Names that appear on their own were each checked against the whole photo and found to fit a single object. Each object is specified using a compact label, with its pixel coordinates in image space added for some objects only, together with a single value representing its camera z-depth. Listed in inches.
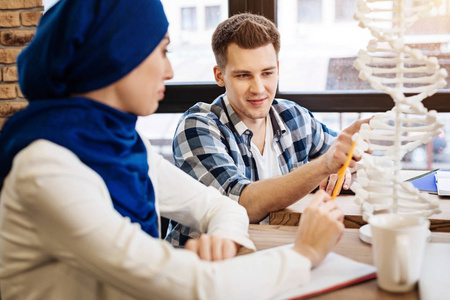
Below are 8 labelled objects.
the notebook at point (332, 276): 34.5
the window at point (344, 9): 93.5
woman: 30.6
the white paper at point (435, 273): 33.7
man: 60.4
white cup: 33.0
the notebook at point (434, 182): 60.4
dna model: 41.1
